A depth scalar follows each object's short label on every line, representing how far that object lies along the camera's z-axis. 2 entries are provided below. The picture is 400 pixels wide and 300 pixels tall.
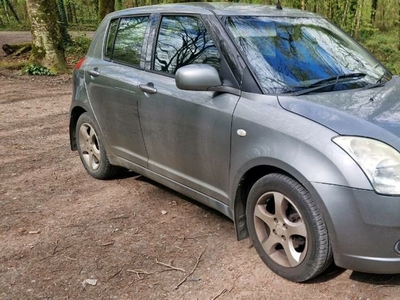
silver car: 2.62
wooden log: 15.68
